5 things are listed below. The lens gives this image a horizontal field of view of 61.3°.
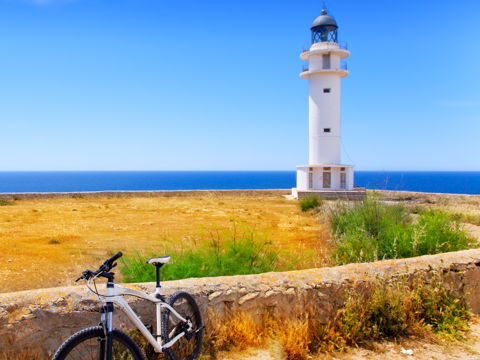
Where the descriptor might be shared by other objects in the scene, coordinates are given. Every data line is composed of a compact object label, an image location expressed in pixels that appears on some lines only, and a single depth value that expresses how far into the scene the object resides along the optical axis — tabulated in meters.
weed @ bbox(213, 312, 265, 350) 3.59
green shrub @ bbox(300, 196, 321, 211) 17.53
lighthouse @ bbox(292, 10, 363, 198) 25.72
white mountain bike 2.54
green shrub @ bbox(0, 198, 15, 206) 20.28
